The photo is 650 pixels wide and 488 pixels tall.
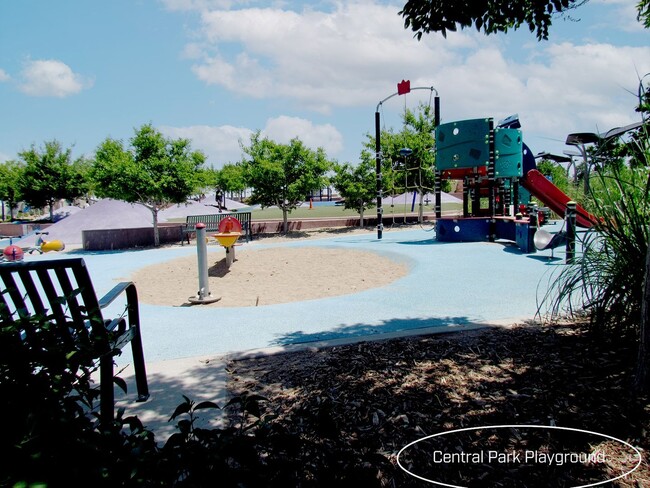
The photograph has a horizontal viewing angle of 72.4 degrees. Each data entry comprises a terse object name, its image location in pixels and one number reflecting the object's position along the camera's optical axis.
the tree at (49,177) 27.50
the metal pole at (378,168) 18.34
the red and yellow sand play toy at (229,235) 11.62
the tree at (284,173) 21.44
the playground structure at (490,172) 14.10
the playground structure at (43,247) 16.88
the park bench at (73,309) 1.62
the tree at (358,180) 23.28
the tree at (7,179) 36.41
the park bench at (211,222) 19.12
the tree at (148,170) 17.00
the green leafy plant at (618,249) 3.48
